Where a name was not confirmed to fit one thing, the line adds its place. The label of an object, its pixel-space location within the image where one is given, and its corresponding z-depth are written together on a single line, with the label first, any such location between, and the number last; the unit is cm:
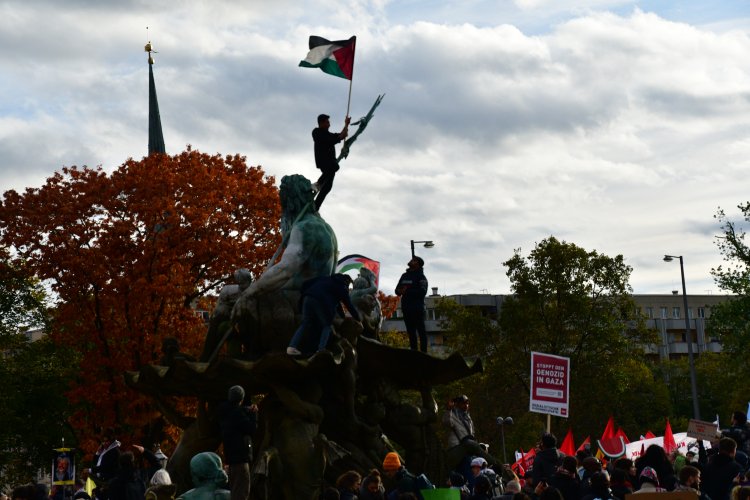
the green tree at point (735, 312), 4853
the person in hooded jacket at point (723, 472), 1375
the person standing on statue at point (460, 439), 1981
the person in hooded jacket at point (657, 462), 1538
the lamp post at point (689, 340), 5594
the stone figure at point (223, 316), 1950
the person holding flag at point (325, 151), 2061
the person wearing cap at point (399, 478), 1332
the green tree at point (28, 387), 4747
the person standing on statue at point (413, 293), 2108
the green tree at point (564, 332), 5100
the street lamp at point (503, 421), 2264
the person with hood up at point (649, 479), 1210
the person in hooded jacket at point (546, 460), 1575
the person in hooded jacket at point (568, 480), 1275
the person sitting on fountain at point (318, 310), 1817
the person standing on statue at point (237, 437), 1528
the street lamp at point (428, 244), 4202
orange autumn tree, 3606
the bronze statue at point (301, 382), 1795
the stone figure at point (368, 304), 2048
